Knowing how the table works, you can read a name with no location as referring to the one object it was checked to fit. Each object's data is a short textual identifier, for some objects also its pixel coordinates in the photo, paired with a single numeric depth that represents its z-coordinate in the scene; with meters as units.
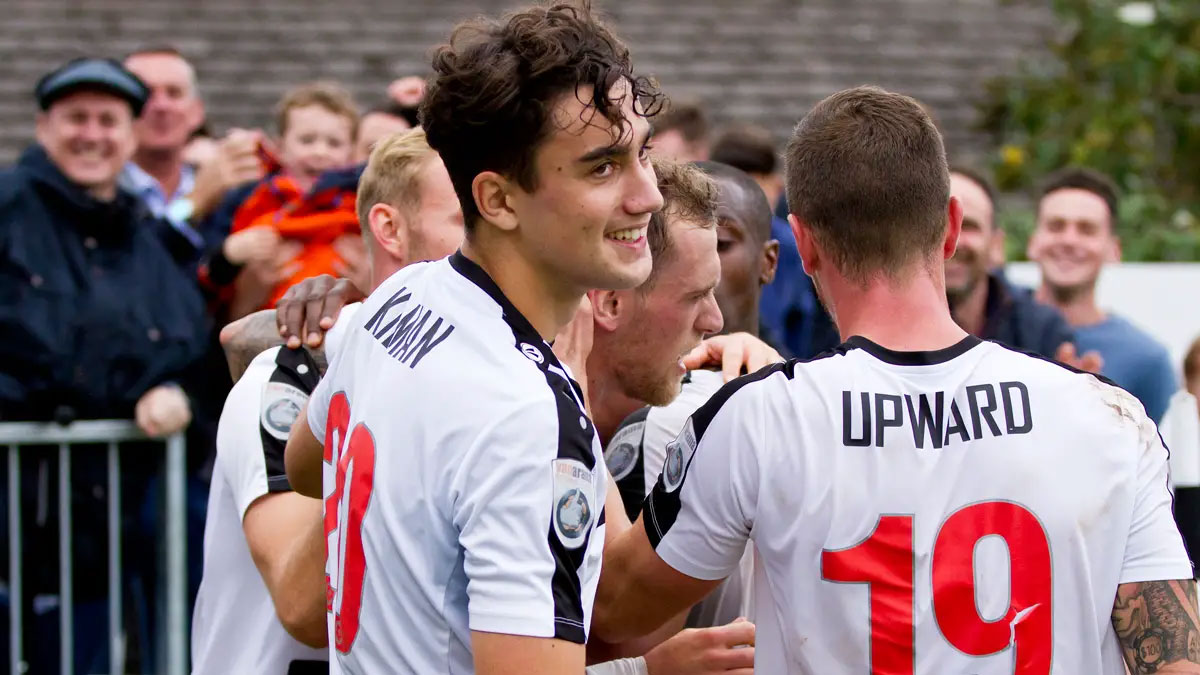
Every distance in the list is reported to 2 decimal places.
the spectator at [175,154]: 12.56
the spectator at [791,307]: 12.01
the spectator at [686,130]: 14.04
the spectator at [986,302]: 12.04
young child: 10.89
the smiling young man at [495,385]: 4.20
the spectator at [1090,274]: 12.97
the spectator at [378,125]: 12.65
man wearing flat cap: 10.66
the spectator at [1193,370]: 12.30
